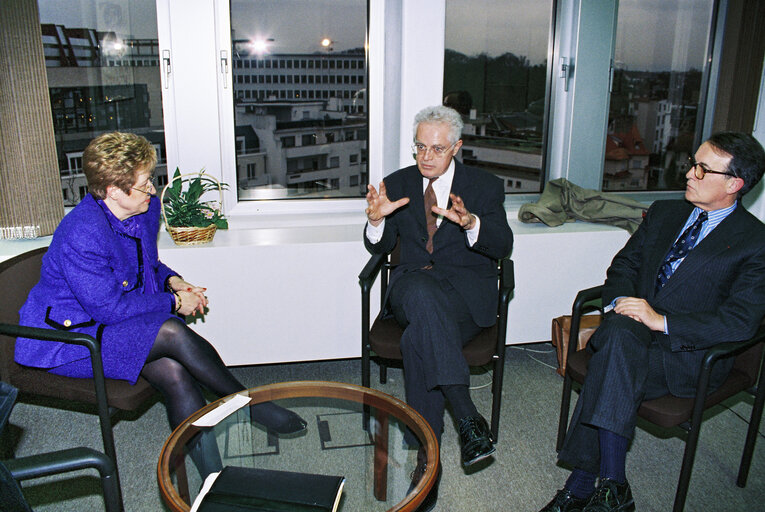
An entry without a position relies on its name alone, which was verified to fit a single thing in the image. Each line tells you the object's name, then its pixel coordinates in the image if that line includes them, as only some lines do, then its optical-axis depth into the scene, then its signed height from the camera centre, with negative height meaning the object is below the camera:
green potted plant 2.76 -0.50
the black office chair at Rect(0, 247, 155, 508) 1.92 -0.90
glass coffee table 1.56 -0.97
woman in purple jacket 2.01 -0.67
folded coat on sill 3.16 -0.53
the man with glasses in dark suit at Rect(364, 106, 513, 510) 2.21 -0.63
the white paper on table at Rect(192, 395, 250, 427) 1.80 -0.92
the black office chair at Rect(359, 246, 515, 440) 2.33 -0.90
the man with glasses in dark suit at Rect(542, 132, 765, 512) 1.96 -0.72
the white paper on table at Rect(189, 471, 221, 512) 1.36 -0.87
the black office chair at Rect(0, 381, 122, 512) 1.24 -0.76
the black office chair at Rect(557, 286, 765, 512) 1.91 -0.94
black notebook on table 1.31 -0.84
